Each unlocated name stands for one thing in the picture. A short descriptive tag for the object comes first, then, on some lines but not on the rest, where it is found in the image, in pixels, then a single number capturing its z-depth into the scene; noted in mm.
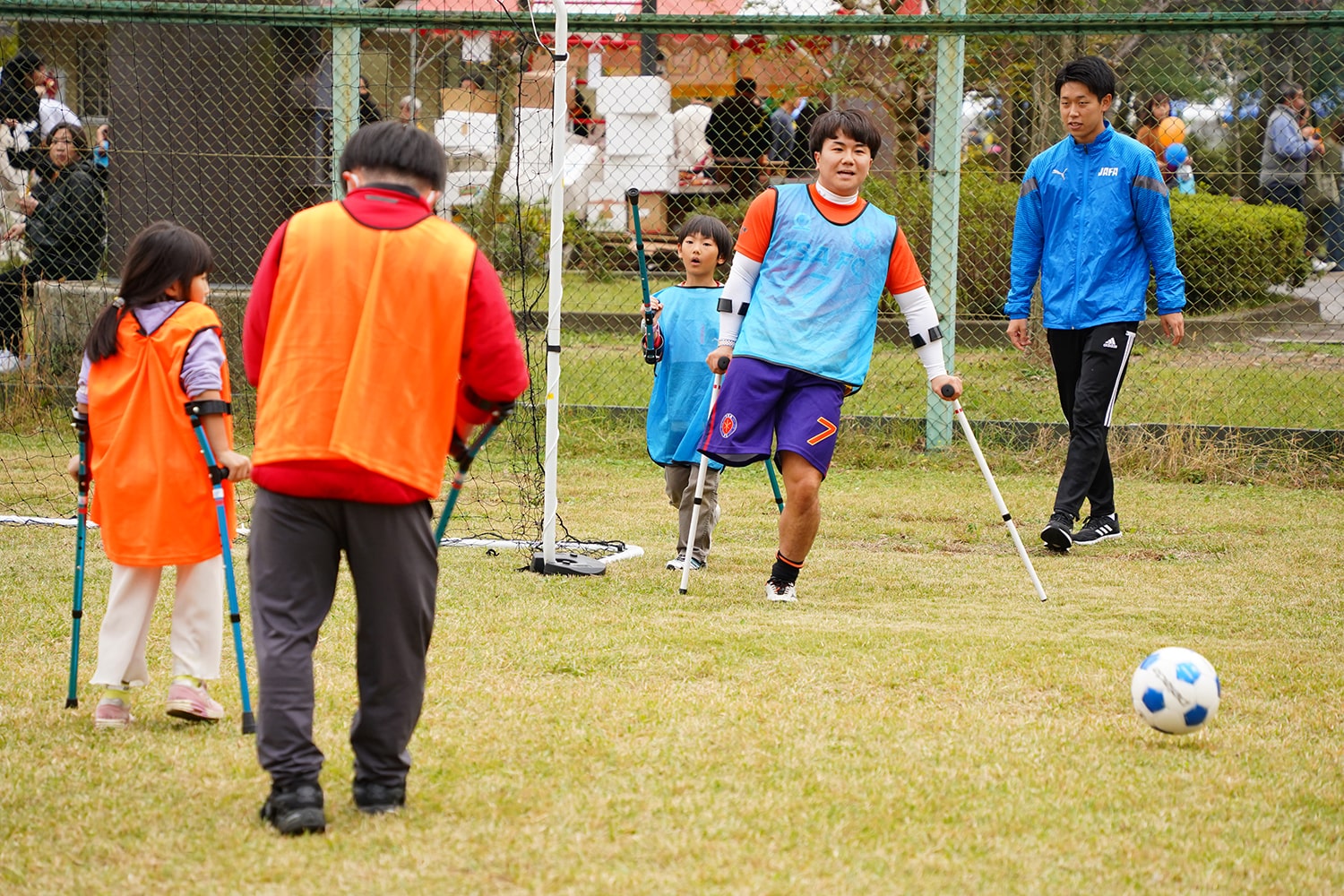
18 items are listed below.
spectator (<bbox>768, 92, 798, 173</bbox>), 22067
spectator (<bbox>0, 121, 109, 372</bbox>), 19687
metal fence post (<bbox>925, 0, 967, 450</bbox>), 17797
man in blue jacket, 13664
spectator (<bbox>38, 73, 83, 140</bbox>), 21866
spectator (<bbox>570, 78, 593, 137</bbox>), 23484
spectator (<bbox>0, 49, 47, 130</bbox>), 20062
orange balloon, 26328
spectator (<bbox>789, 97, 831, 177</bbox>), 23922
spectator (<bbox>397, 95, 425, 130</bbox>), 18453
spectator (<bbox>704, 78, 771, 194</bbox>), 21844
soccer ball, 7578
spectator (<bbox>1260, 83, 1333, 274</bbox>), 25234
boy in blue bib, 12969
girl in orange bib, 8016
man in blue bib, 11086
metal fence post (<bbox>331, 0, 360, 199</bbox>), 17250
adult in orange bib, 6168
